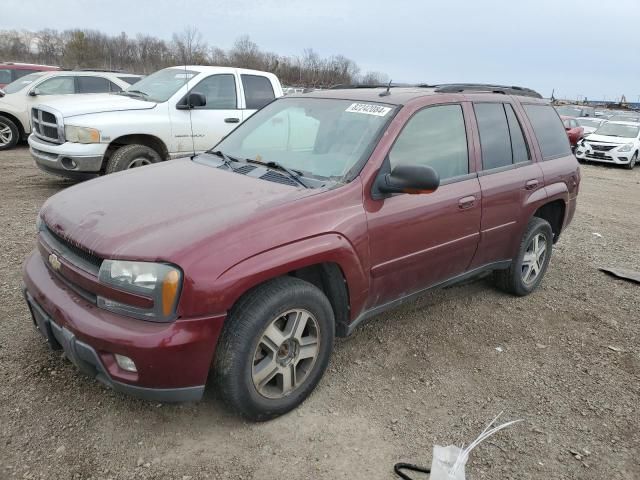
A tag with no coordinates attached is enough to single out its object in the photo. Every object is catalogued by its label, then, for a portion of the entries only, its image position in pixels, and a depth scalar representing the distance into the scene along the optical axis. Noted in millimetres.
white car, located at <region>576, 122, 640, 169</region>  16234
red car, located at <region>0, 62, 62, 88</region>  13688
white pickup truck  6457
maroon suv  2326
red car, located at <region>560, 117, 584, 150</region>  14469
